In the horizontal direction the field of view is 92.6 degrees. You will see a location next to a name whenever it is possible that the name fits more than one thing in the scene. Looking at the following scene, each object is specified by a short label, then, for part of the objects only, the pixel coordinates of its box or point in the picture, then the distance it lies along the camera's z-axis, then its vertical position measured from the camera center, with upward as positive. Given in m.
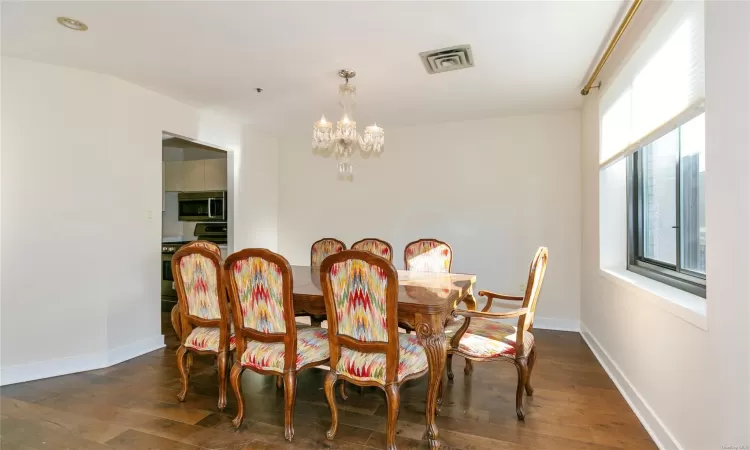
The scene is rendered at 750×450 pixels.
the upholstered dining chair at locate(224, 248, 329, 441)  1.95 -0.55
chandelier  2.91 +0.74
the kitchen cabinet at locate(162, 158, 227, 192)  4.96 +0.72
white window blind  1.65 +0.82
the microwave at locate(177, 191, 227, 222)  4.91 +0.28
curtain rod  1.90 +1.16
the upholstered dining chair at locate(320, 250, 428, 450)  1.77 -0.54
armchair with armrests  2.09 -0.70
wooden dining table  1.86 -0.45
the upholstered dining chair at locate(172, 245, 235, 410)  2.20 -0.53
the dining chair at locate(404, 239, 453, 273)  3.43 -0.30
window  1.97 +0.11
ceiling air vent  2.57 +1.26
